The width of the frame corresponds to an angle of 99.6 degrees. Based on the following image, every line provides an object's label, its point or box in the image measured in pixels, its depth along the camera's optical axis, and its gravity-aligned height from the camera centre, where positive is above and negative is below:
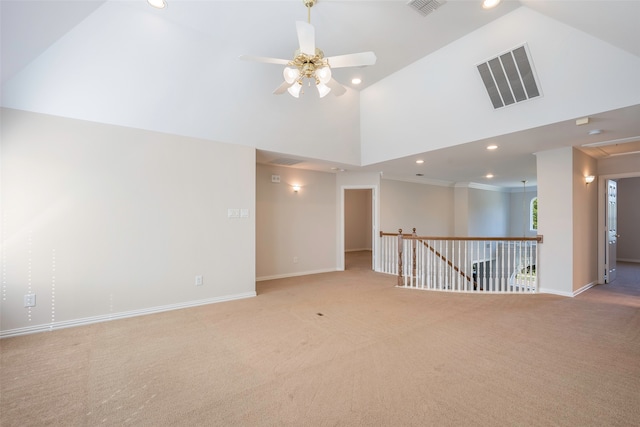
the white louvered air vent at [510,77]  3.29 +1.74
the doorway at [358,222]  10.66 -0.36
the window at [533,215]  11.00 -0.13
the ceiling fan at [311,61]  2.45 +1.46
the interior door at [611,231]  5.53 -0.41
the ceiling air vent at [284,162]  5.46 +1.07
